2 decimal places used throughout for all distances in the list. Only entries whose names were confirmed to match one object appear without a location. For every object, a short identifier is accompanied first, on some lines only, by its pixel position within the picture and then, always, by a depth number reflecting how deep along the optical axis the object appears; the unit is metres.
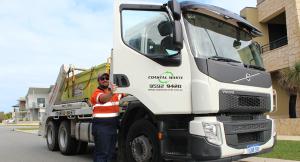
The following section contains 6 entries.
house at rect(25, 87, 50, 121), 93.19
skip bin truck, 6.59
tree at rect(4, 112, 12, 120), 113.90
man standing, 7.43
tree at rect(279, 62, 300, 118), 18.91
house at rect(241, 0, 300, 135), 21.23
